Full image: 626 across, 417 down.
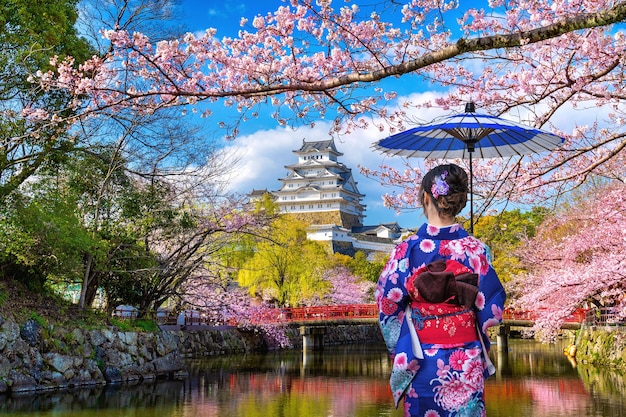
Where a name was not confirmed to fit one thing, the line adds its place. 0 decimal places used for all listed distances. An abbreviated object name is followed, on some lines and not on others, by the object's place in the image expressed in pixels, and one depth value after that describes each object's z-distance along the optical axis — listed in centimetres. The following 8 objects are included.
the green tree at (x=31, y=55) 974
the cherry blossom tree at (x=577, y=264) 1062
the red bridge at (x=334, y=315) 2130
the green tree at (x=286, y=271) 2422
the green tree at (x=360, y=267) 3212
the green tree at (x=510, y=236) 2385
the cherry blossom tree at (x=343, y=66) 520
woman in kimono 284
